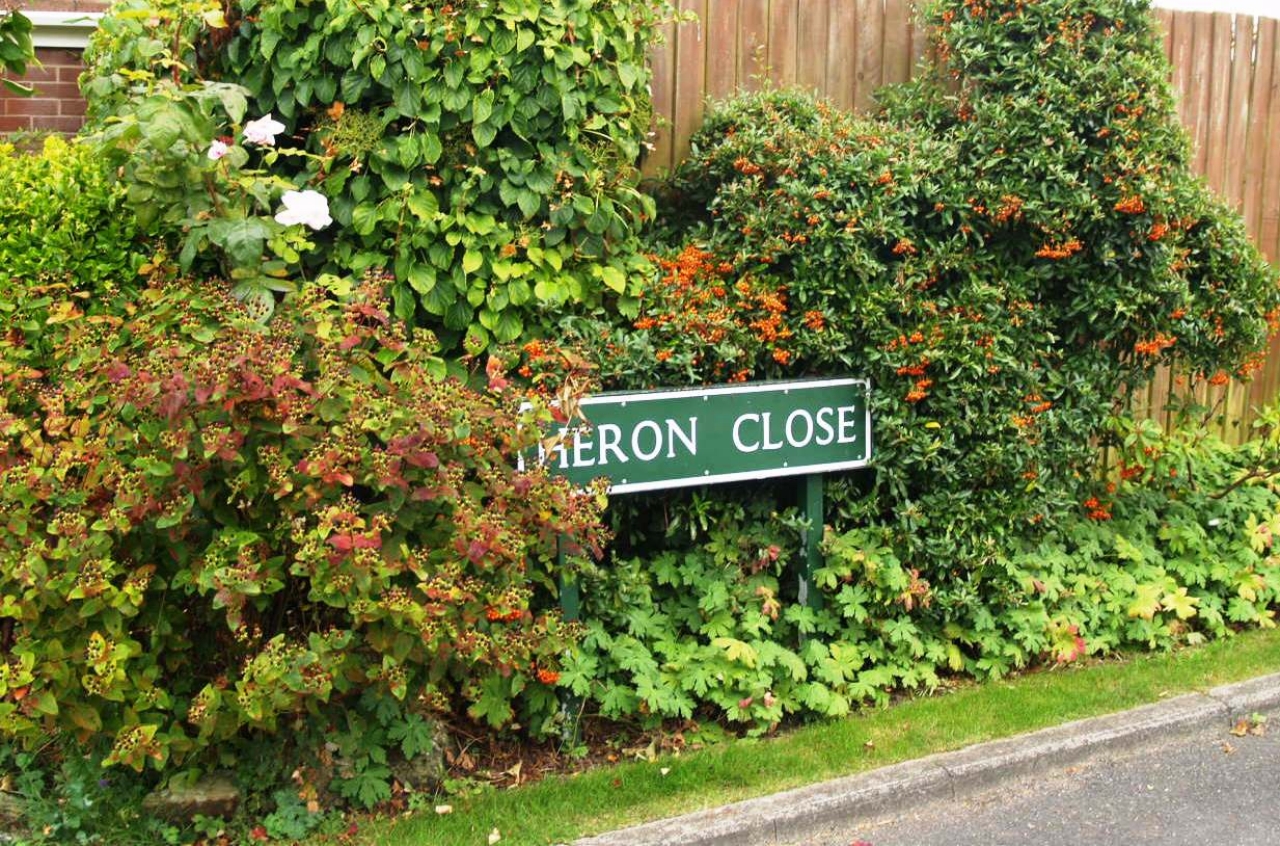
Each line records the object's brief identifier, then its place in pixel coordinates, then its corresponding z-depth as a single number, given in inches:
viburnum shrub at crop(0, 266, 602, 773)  136.7
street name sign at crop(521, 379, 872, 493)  176.9
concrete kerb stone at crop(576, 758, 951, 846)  154.6
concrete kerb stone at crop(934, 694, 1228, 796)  174.1
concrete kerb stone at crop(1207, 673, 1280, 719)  196.4
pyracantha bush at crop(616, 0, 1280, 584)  194.7
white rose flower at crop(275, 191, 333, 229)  161.9
